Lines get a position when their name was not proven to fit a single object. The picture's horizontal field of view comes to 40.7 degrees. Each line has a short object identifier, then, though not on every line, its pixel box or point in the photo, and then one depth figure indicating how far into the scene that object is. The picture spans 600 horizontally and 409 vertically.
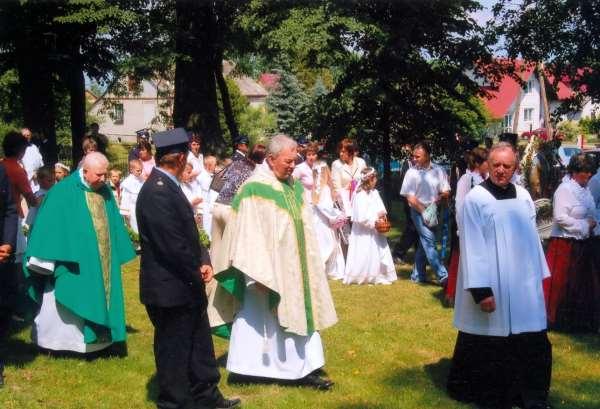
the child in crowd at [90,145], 10.18
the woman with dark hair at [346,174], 11.74
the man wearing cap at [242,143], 10.89
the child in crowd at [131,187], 12.96
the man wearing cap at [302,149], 13.03
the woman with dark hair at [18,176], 8.36
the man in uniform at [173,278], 5.58
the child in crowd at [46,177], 9.20
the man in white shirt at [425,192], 10.73
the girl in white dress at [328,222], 11.66
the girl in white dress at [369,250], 11.24
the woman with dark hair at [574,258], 8.05
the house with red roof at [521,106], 74.00
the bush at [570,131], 54.15
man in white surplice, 5.84
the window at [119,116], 74.49
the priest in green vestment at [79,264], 7.25
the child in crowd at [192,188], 12.18
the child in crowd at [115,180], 14.35
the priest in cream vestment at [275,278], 6.30
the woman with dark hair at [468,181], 9.02
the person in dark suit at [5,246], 6.44
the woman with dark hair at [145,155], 13.10
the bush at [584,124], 53.11
